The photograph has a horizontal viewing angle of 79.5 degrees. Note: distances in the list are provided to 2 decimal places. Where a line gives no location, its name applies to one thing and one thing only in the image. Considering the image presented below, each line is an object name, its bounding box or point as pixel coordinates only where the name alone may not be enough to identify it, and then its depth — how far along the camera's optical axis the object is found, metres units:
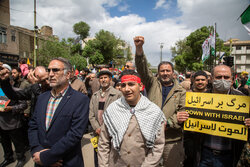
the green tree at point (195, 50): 26.17
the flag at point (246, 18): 2.18
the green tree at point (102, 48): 43.11
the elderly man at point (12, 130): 3.41
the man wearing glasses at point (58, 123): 1.85
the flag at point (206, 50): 9.86
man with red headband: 1.71
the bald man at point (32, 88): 2.42
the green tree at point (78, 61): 31.95
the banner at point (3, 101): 3.36
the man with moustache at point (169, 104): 2.44
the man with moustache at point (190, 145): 2.26
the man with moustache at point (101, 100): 3.01
